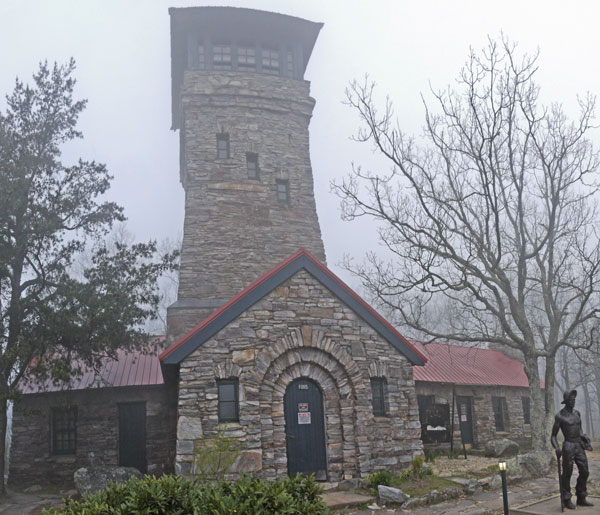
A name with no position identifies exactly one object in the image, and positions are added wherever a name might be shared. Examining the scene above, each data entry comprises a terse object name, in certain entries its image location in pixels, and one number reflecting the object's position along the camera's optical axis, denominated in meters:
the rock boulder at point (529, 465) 14.05
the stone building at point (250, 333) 12.95
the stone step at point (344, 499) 11.45
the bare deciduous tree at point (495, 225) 17.73
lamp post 8.86
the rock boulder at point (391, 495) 11.71
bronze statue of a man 9.95
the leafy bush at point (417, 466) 13.58
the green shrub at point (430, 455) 18.31
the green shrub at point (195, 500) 6.50
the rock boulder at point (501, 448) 19.17
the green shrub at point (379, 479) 12.73
